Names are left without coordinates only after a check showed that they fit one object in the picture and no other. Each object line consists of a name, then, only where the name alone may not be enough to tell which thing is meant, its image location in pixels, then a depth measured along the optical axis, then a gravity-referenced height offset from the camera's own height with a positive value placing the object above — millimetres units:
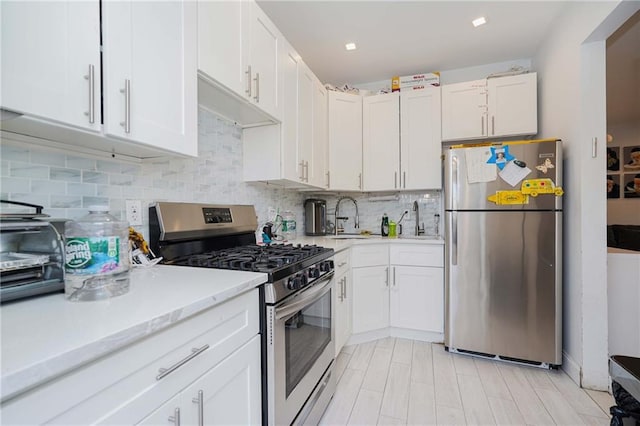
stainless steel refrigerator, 2072 -297
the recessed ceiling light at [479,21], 2211 +1469
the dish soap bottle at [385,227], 3139 -169
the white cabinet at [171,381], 503 -382
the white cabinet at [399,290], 2533 -701
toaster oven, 755 -124
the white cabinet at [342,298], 2154 -689
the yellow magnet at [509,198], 2117 +99
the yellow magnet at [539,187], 2045 +170
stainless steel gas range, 1129 -361
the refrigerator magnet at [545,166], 2059 +322
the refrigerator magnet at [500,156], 2158 +410
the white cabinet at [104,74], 713 +414
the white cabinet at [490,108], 2562 +949
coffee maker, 3062 -53
